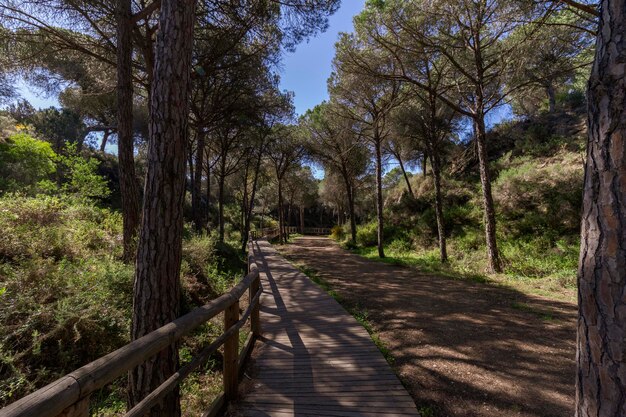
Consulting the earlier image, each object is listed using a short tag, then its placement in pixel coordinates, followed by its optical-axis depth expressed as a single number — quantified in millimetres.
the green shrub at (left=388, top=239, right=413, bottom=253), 14000
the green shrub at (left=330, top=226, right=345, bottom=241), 23578
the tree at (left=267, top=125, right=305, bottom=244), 19391
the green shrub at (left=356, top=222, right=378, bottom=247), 17273
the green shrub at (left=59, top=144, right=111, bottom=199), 8164
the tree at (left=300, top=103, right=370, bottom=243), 16558
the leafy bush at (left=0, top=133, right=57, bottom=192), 7742
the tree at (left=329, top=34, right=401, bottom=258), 9945
